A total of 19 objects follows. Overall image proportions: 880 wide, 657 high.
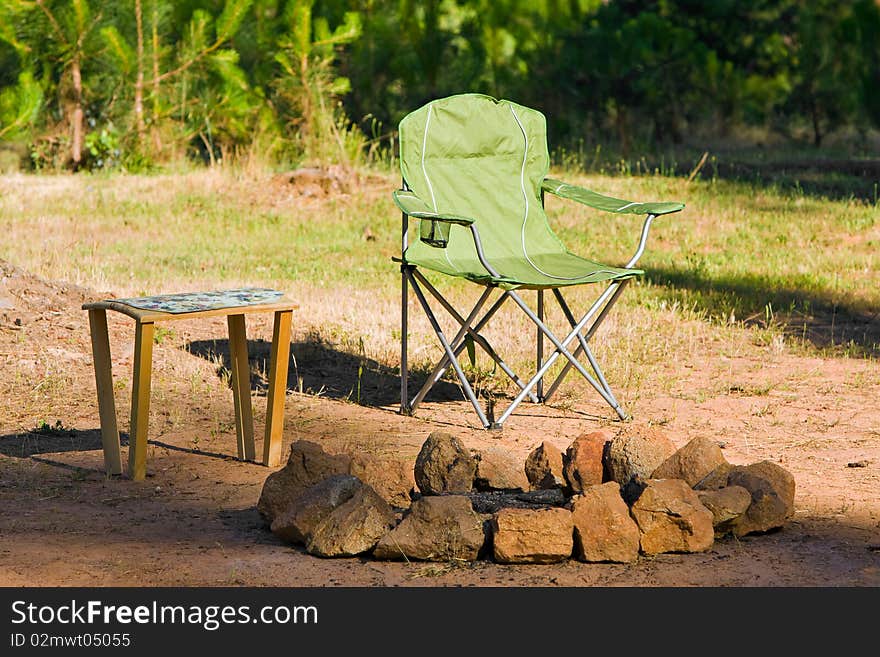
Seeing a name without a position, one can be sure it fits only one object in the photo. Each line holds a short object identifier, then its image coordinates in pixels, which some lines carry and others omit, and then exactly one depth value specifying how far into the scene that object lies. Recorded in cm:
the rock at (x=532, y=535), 661
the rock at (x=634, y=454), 761
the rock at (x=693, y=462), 755
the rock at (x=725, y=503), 693
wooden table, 809
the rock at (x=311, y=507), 691
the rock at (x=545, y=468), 783
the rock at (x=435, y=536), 671
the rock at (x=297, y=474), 725
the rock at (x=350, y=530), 673
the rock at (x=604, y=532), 666
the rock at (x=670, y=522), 675
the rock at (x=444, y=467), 768
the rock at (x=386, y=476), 779
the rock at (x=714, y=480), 739
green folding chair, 971
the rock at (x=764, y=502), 706
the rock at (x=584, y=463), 762
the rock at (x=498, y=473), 787
